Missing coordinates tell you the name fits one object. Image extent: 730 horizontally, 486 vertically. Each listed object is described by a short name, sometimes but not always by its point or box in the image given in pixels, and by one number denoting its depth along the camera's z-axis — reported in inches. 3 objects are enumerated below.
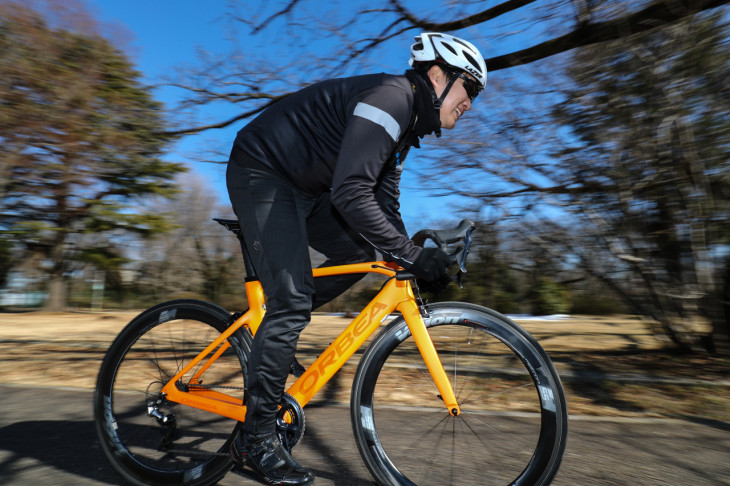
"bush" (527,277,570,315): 520.1
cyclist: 87.7
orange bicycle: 91.3
